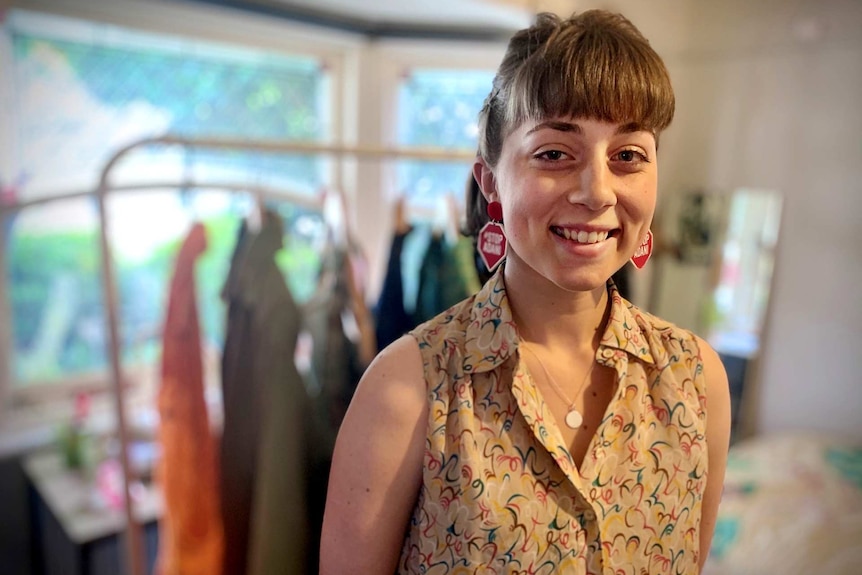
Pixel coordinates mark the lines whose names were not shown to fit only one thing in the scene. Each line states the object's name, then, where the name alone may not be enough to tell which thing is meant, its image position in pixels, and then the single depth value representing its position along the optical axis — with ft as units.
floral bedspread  3.06
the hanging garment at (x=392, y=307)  3.15
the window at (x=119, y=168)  4.62
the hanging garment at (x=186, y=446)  3.21
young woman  1.43
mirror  3.52
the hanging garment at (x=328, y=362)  2.96
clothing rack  2.97
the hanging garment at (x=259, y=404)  2.97
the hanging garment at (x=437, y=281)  2.95
